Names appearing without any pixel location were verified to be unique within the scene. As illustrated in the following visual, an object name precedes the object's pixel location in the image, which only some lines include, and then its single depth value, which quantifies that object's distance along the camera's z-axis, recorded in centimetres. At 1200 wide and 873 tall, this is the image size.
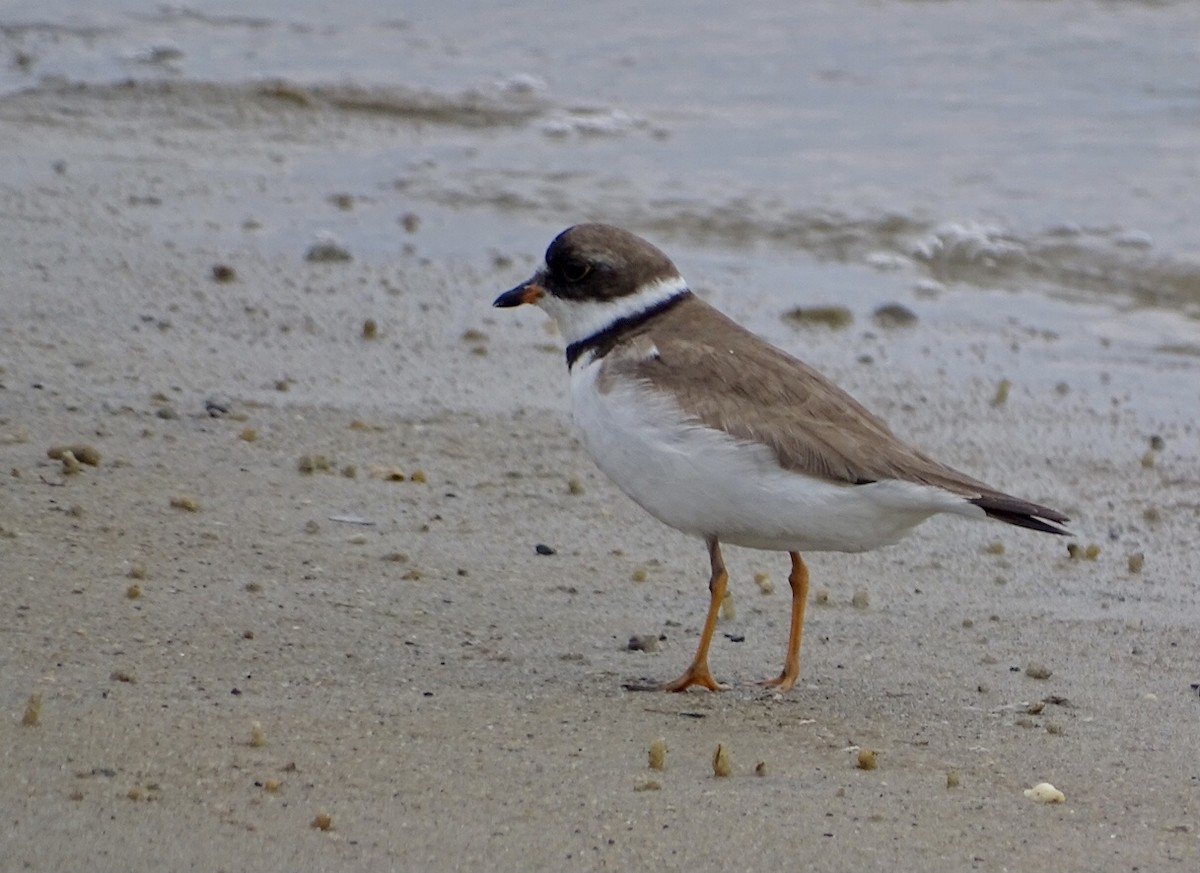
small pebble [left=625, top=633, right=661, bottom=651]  1016
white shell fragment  800
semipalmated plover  909
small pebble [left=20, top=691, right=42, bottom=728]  772
